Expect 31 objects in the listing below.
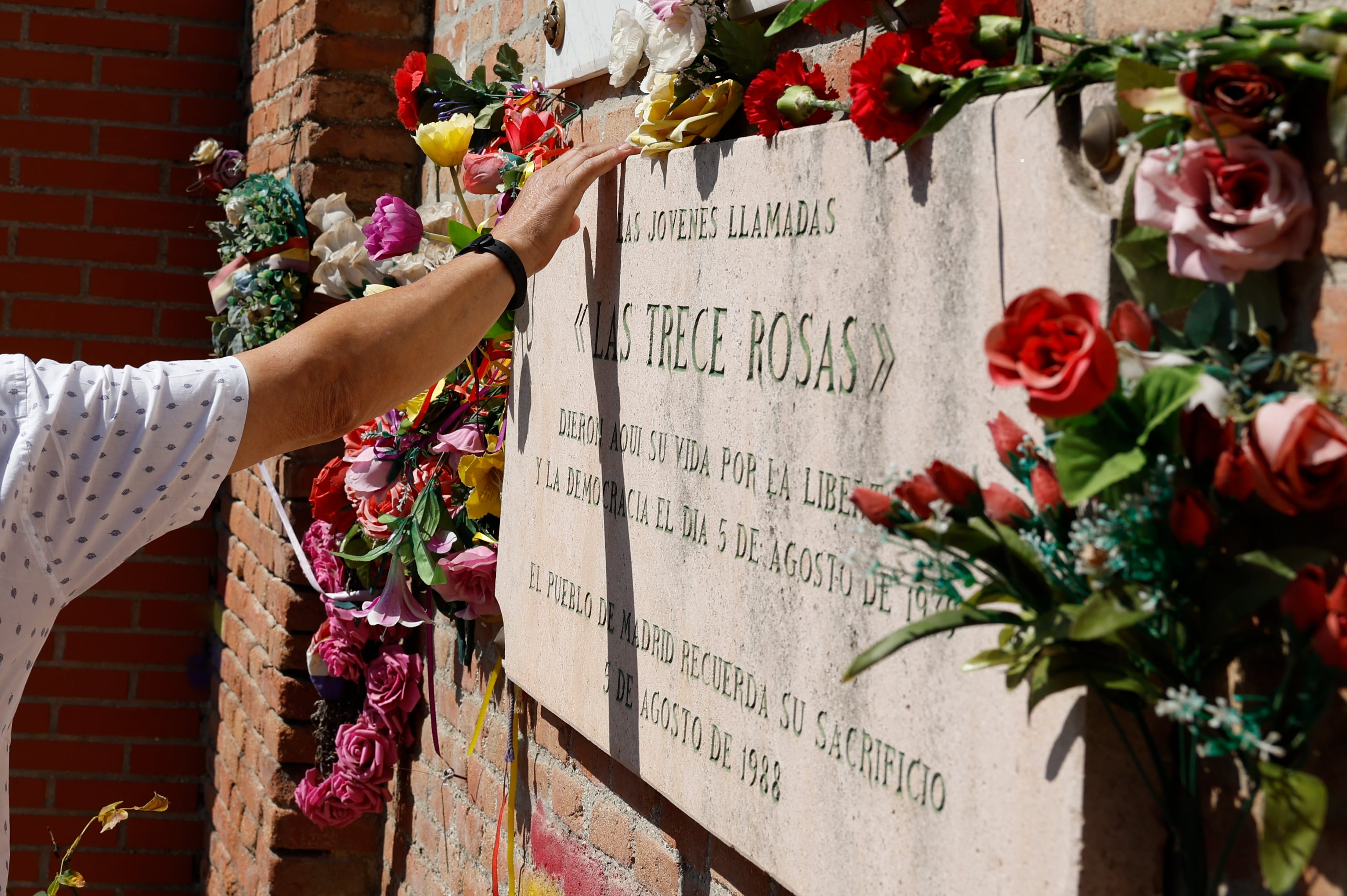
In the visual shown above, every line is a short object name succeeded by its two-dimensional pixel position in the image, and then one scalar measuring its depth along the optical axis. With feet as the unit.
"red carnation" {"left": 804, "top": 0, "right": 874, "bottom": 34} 4.43
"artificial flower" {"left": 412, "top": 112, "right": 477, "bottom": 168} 7.55
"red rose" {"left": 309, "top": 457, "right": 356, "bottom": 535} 9.06
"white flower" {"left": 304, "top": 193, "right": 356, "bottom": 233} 9.33
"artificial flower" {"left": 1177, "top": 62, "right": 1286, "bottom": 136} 2.93
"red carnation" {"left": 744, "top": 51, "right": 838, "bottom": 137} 4.89
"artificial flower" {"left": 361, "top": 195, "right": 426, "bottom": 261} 8.11
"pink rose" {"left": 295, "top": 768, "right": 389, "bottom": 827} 9.57
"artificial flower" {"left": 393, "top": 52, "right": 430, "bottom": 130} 8.16
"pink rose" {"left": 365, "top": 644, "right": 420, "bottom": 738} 9.38
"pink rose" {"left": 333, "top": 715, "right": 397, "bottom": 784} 9.52
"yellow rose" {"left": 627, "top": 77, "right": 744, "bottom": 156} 5.42
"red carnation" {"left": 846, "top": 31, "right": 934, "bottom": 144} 3.98
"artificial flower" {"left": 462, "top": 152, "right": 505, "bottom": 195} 7.36
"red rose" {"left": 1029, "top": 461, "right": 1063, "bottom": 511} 3.12
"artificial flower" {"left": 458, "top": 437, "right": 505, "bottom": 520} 7.85
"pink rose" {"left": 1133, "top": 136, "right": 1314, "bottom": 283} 2.92
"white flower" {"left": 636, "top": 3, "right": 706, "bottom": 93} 5.33
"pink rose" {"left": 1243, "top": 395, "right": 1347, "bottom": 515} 2.63
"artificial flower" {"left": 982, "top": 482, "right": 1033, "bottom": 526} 3.15
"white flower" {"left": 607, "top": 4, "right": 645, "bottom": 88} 5.96
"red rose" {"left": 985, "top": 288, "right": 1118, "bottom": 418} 2.67
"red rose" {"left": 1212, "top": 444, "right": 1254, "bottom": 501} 2.83
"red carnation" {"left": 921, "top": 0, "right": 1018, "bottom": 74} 3.96
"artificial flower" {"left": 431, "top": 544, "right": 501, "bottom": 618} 7.79
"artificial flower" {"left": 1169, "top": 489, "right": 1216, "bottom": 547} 2.87
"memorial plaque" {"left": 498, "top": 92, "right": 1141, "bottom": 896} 3.58
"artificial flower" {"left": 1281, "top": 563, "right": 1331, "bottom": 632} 2.72
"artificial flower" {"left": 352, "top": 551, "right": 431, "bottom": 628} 8.24
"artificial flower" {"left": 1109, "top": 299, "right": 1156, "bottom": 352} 3.03
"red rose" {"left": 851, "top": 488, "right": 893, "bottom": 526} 3.14
